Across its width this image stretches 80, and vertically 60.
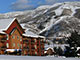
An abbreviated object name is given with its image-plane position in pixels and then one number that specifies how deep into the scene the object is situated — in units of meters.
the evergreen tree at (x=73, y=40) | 61.59
